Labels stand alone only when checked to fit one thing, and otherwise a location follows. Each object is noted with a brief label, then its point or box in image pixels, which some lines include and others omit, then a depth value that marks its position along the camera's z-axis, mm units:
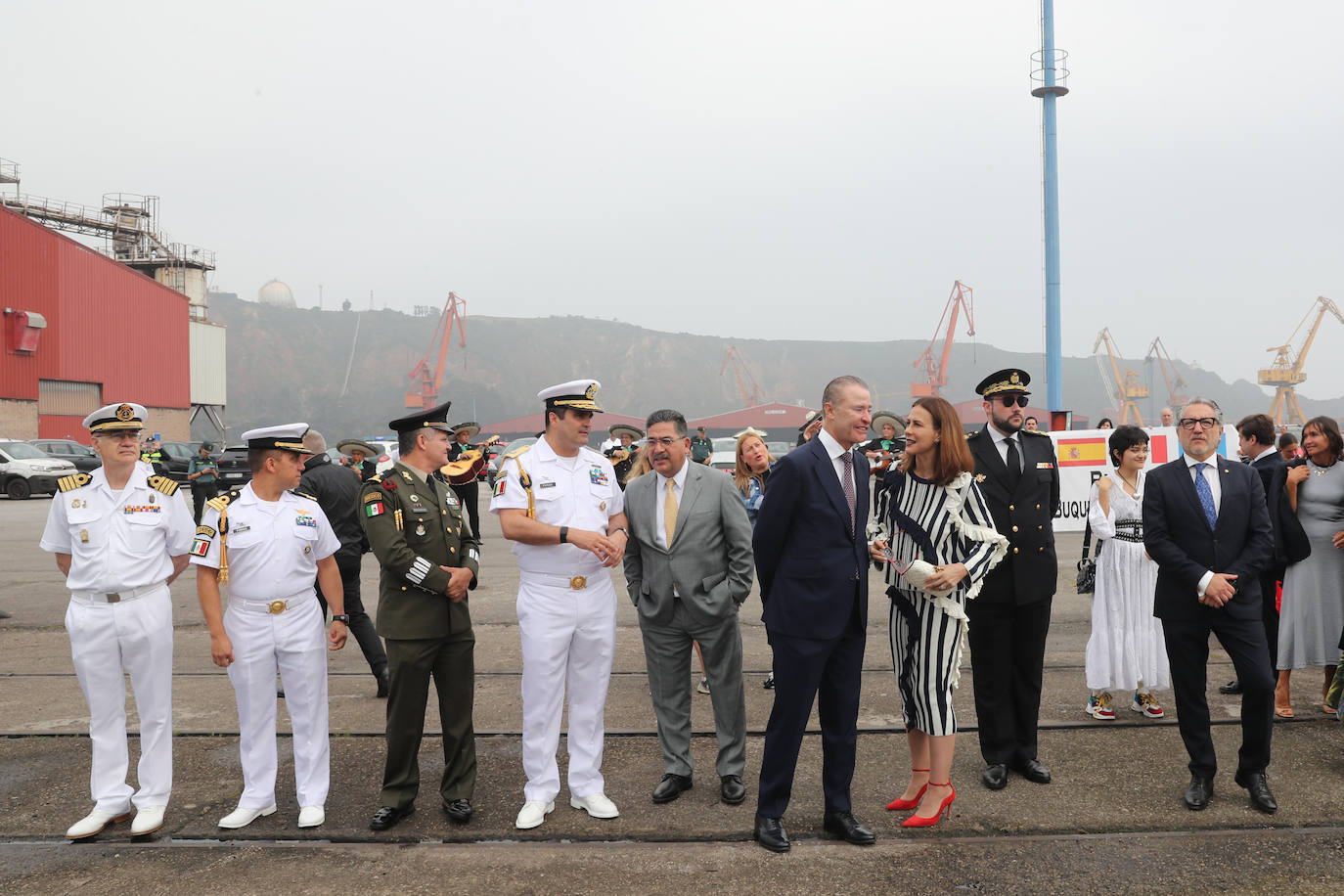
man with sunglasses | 4824
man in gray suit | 4652
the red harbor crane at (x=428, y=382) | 104438
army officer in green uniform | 4309
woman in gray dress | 5785
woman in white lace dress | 5715
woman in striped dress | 4207
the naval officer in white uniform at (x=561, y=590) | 4363
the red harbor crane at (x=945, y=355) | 100788
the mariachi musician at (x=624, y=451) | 11781
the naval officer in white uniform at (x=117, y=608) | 4258
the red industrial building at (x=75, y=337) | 34875
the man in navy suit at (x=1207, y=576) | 4492
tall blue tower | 21844
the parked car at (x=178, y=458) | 24984
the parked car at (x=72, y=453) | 27734
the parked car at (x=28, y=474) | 25422
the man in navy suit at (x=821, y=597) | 4078
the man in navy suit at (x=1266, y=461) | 6195
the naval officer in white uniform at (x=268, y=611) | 4277
